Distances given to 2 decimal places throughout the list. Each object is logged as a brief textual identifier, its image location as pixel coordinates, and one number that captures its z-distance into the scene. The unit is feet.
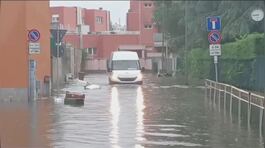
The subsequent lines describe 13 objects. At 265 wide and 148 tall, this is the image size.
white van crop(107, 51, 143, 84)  146.72
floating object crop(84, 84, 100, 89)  130.21
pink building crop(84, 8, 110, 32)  384.56
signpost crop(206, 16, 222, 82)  82.53
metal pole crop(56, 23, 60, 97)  100.42
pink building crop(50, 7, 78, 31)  334.03
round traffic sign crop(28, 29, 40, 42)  81.41
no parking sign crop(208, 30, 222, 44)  82.79
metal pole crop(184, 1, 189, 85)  188.84
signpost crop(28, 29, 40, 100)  81.51
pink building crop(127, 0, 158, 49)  323.16
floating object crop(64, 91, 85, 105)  84.43
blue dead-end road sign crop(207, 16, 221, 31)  82.08
